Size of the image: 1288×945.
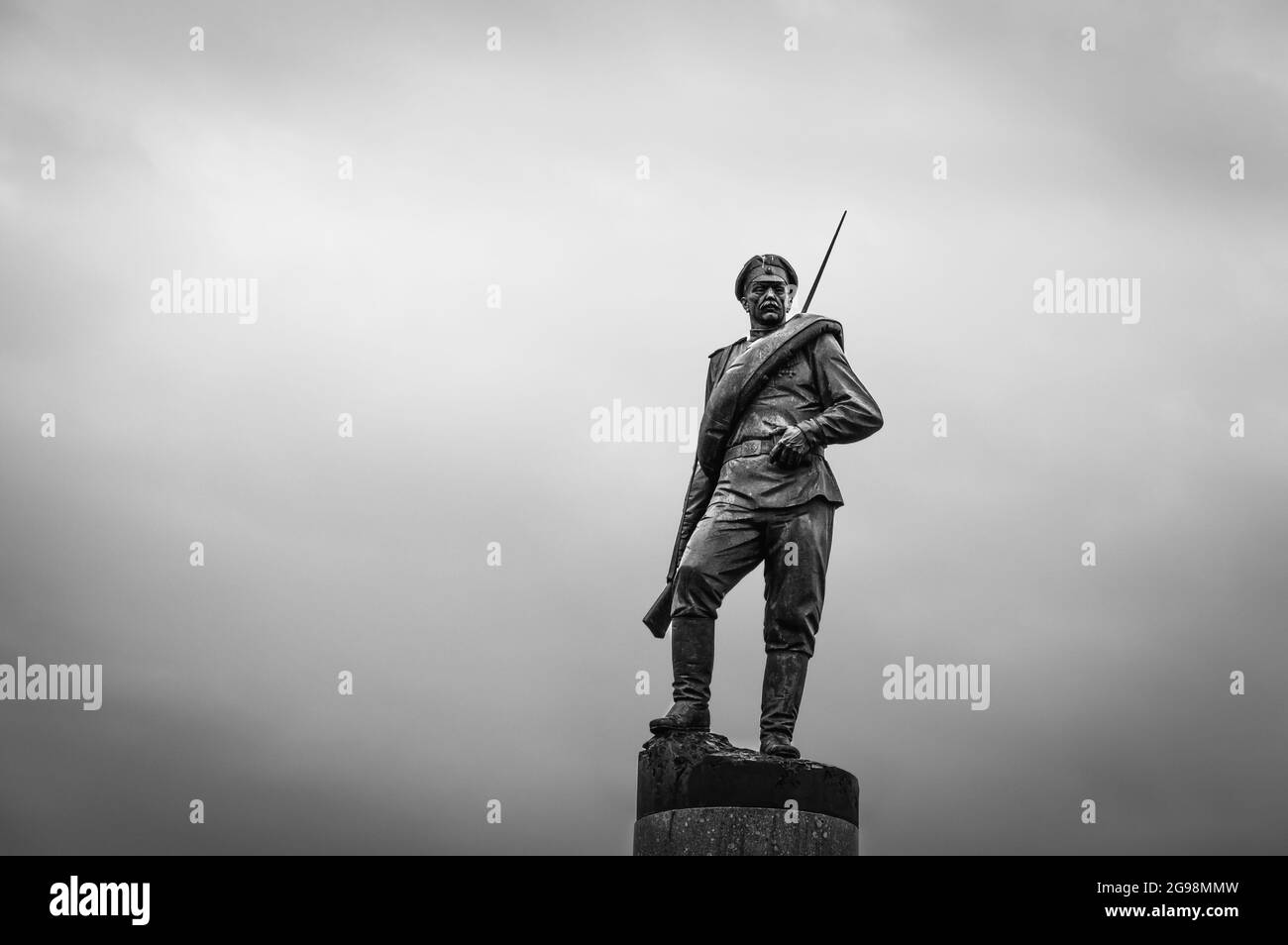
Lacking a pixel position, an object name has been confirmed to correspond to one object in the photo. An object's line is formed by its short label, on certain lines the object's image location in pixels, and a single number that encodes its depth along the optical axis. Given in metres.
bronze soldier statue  12.66
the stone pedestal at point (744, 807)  11.71
